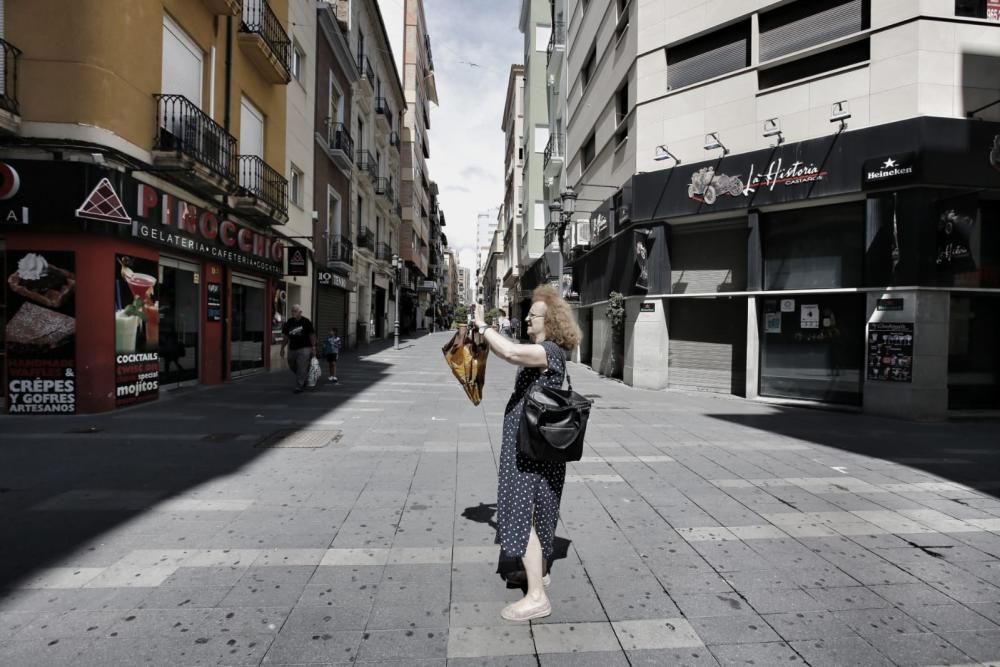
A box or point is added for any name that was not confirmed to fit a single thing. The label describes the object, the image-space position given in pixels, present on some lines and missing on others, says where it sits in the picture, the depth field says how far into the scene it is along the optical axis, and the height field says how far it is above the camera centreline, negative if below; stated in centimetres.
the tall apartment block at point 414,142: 4106 +1552
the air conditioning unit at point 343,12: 2156 +1251
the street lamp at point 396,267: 3390 +360
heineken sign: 970 +290
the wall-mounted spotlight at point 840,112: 1051 +419
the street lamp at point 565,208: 1716 +385
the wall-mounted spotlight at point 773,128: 1141 +426
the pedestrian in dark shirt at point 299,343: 1149 -48
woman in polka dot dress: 291 -84
